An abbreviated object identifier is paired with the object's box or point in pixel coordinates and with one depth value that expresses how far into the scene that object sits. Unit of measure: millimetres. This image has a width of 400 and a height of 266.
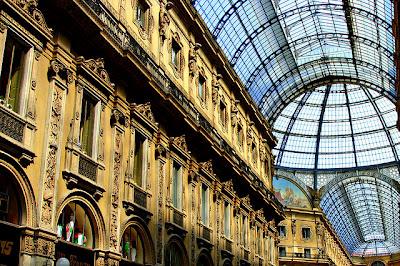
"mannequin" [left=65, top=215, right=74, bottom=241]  18250
